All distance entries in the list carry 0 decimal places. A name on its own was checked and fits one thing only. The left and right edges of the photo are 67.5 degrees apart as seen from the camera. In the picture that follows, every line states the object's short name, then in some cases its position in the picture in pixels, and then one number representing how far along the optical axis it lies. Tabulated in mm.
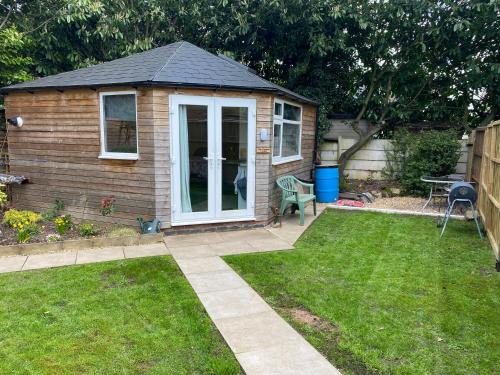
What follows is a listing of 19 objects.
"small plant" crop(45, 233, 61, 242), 5285
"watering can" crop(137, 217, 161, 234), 5723
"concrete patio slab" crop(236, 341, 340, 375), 2592
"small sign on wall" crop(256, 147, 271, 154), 6305
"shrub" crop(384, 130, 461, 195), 8758
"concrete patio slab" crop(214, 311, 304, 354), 2930
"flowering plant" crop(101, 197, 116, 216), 6109
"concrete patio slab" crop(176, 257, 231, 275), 4520
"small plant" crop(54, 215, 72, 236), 5534
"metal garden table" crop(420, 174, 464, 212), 7535
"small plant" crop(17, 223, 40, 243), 5156
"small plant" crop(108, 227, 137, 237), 5547
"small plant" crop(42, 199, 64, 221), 6504
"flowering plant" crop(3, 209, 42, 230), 5669
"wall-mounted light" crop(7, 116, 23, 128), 6883
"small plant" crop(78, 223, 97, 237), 5550
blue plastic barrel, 8609
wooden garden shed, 5785
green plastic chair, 6641
